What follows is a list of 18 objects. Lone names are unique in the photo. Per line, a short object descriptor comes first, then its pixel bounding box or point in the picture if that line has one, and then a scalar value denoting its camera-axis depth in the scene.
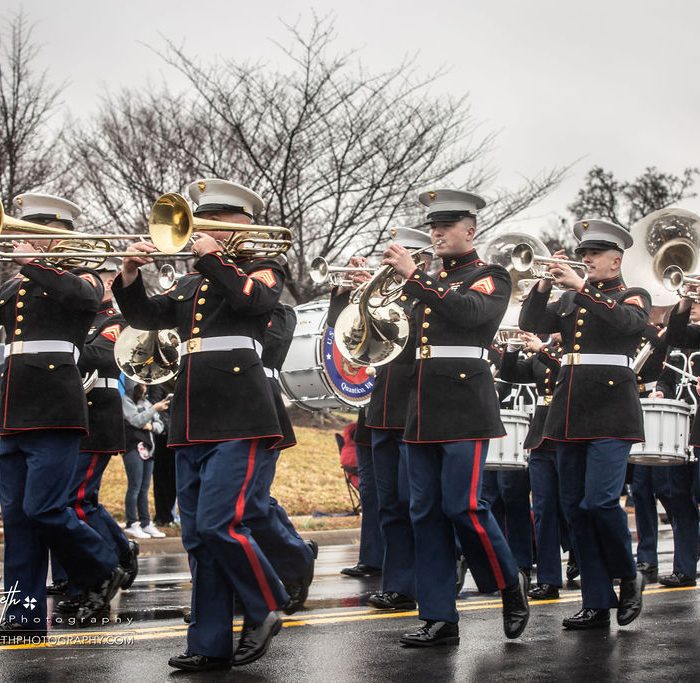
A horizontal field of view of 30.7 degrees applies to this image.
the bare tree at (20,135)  19.62
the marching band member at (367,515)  10.30
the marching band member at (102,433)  8.62
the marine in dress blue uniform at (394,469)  8.39
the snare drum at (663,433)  9.30
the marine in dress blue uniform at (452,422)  6.84
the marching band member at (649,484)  9.84
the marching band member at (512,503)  10.10
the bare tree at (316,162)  20.92
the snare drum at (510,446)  10.04
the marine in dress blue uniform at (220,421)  6.02
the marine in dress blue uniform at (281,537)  7.68
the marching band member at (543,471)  9.01
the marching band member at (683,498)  8.57
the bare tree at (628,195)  36.66
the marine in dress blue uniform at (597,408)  7.38
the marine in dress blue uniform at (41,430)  7.04
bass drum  12.70
